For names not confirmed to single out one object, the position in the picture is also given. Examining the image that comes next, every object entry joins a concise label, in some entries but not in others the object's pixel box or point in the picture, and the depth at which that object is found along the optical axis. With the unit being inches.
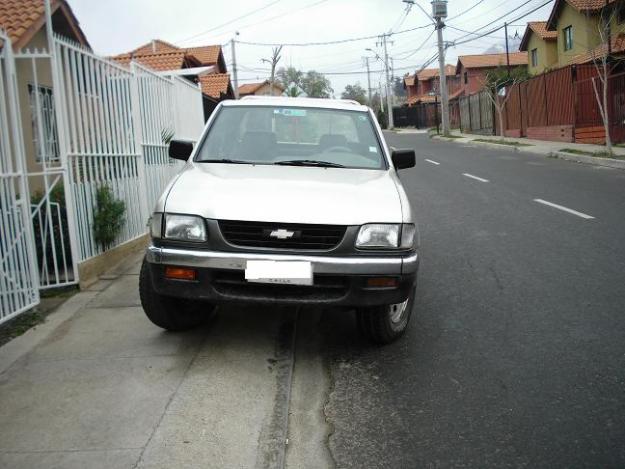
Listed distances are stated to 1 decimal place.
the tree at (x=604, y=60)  689.6
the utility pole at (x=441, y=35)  1488.7
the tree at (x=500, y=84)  1233.4
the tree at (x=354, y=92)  4821.9
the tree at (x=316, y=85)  4188.0
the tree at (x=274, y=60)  2049.7
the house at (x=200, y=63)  895.1
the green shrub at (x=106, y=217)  252.1
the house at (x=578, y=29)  1042.1
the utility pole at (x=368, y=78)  3489.2
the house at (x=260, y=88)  2941.9
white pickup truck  149.0
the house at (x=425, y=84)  2837.1
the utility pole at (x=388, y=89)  2521.2
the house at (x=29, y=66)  308.8
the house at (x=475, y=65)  2322.8
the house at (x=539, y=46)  1568.7
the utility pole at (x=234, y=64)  1877.2
